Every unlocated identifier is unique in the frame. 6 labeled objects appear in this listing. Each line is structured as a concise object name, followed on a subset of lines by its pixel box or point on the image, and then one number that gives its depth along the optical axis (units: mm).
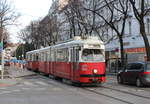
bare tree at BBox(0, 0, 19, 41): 24844
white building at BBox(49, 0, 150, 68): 26632
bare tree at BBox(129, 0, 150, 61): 17300
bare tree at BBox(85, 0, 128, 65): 27652
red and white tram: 12665
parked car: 12442
